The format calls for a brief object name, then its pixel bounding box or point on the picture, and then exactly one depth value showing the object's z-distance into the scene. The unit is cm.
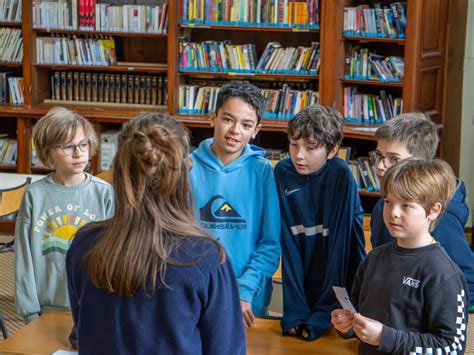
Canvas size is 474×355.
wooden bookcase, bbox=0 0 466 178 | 557
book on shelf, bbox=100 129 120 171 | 610
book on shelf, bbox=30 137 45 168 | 619
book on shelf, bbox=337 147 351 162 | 527
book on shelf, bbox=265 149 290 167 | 602
